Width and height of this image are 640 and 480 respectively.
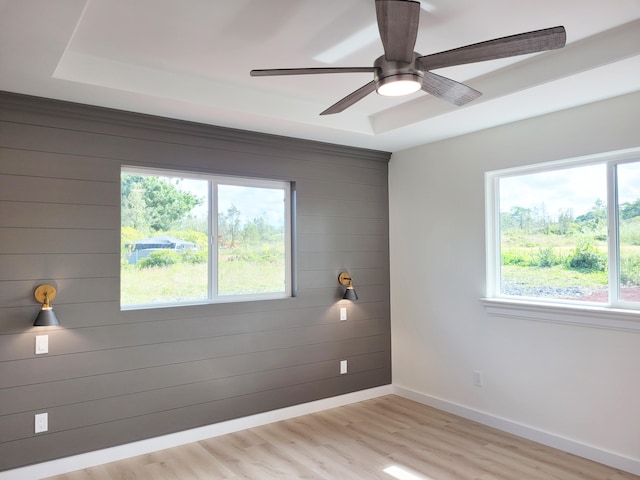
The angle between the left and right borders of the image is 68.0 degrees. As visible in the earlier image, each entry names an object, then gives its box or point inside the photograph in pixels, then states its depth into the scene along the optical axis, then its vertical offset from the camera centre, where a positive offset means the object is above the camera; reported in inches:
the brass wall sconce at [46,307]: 113.0 -12.9
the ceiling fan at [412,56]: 68.8 +32.0
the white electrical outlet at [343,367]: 174.6 -42.5
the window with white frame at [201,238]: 137.3 +4.6
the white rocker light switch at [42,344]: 118.1 -22.4
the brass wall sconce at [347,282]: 171.2 -11.5
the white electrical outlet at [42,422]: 117.6 -41.7
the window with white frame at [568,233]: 124.6 +4.9
